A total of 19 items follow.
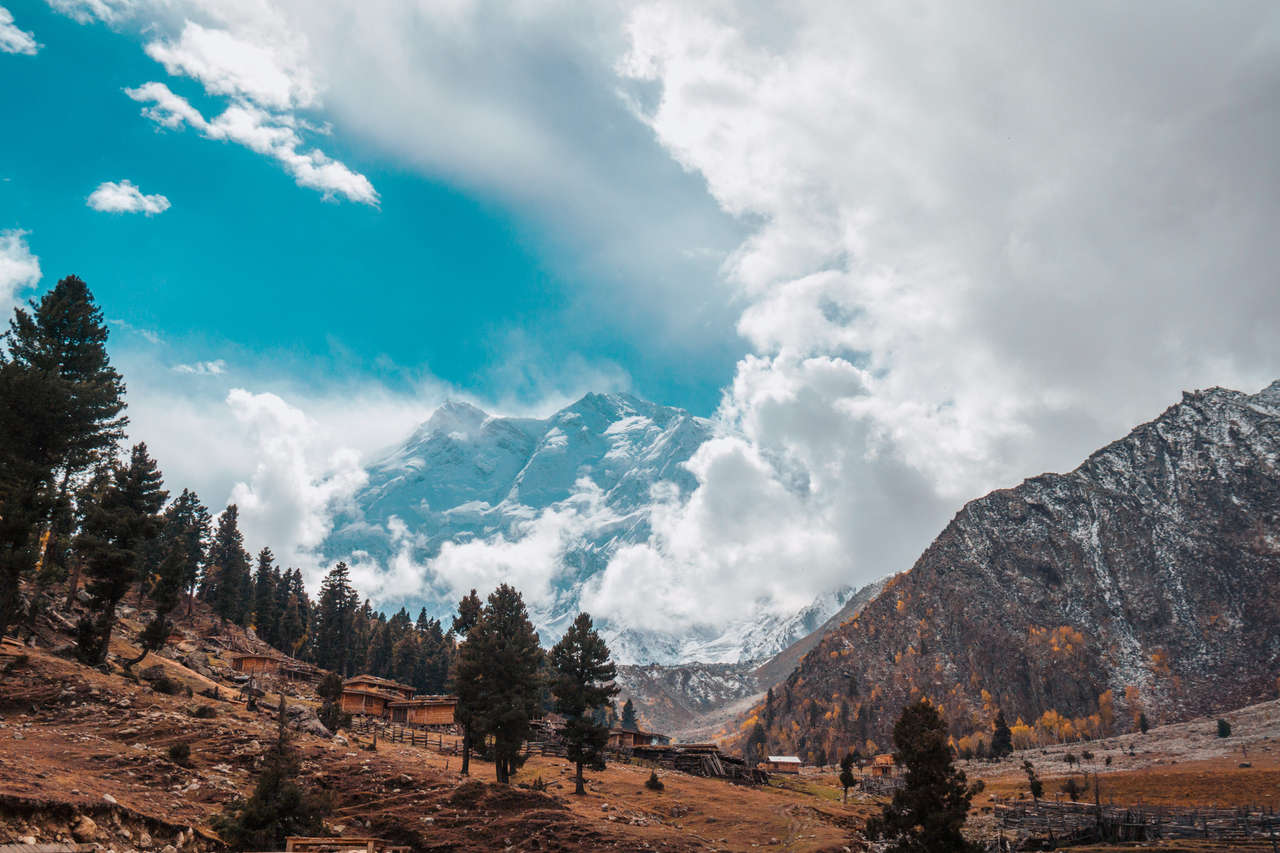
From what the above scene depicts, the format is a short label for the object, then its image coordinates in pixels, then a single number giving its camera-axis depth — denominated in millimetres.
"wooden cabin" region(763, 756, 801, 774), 124000
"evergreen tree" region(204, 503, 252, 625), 104688
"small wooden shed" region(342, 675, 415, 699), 88812
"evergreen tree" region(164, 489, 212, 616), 100438
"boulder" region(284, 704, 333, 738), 46919
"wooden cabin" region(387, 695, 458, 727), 84375
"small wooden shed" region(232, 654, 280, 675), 82500
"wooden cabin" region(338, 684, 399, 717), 83938
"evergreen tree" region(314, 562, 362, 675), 118438
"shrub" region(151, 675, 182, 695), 44125
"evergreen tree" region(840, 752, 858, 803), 76562
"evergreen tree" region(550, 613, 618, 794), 54875
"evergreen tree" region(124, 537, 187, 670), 50750
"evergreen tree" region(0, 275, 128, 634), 37188
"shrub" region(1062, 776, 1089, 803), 65925
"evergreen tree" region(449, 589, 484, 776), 50406
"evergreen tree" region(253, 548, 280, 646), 119312
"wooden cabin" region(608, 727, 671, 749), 99000
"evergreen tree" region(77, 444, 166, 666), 45250
